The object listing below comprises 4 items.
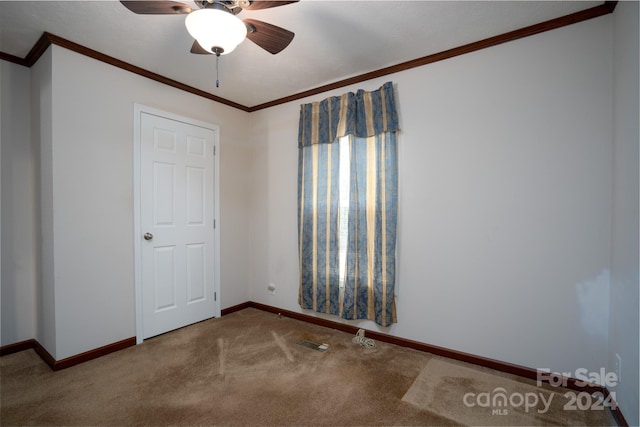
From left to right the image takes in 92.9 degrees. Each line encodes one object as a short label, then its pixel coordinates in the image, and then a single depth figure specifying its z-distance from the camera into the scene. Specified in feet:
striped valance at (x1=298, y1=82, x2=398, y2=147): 8.82
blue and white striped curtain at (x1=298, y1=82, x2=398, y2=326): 8.79
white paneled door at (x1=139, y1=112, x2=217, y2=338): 9.26
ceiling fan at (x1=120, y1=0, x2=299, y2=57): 4.98
